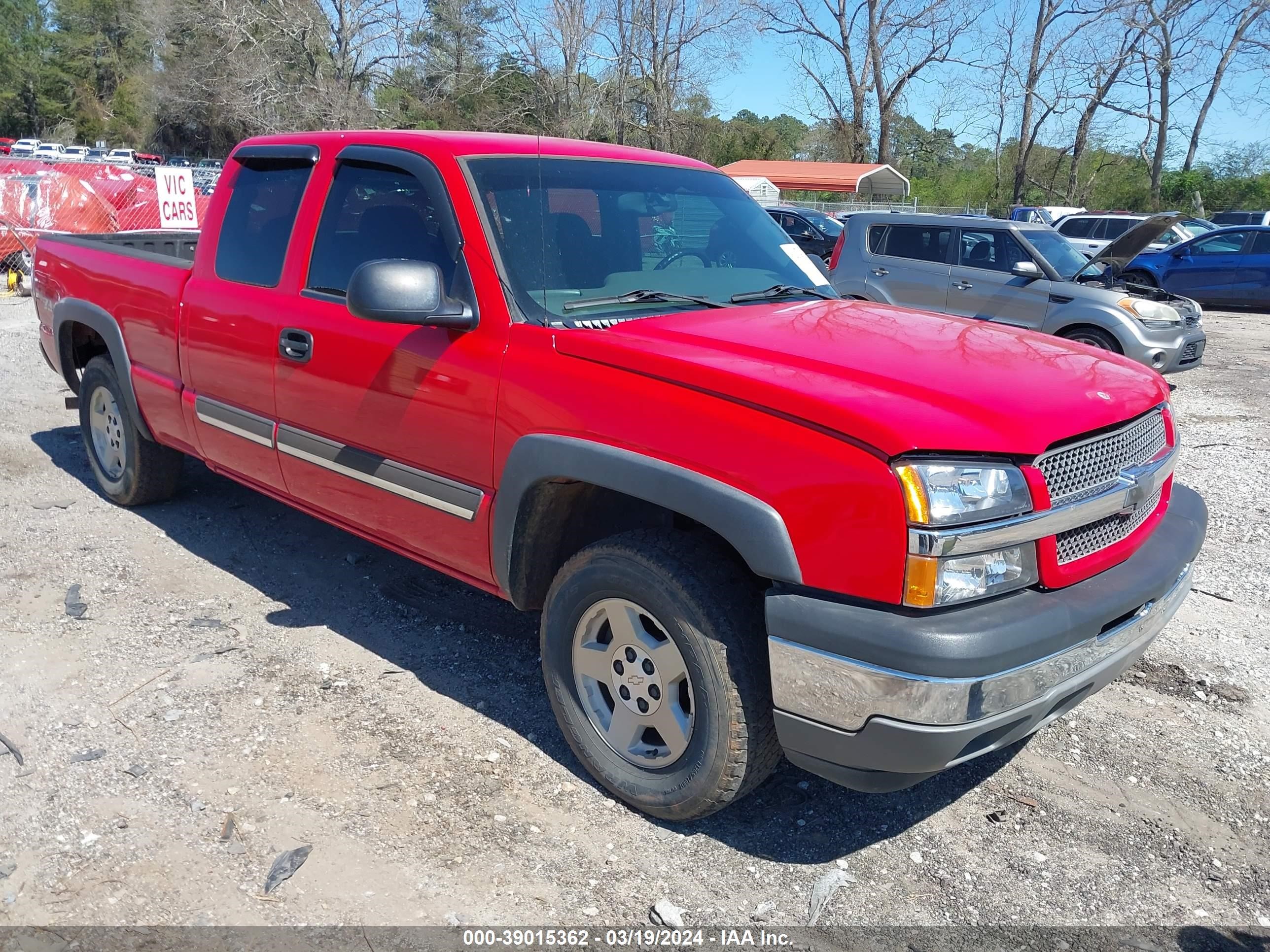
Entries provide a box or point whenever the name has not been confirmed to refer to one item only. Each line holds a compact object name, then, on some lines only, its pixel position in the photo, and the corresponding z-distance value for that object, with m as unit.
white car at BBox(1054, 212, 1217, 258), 21.11
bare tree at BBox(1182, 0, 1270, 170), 40.09
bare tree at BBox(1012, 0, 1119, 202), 41.75
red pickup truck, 2.50
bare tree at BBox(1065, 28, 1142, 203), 42.31
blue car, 17.09
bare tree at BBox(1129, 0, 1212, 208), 40.38
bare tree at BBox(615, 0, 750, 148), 36.72
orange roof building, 37.31
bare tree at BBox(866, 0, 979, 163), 44.28
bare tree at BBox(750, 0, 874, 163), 45.53
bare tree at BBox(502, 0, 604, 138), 32.78
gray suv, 10.13
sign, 15.02
